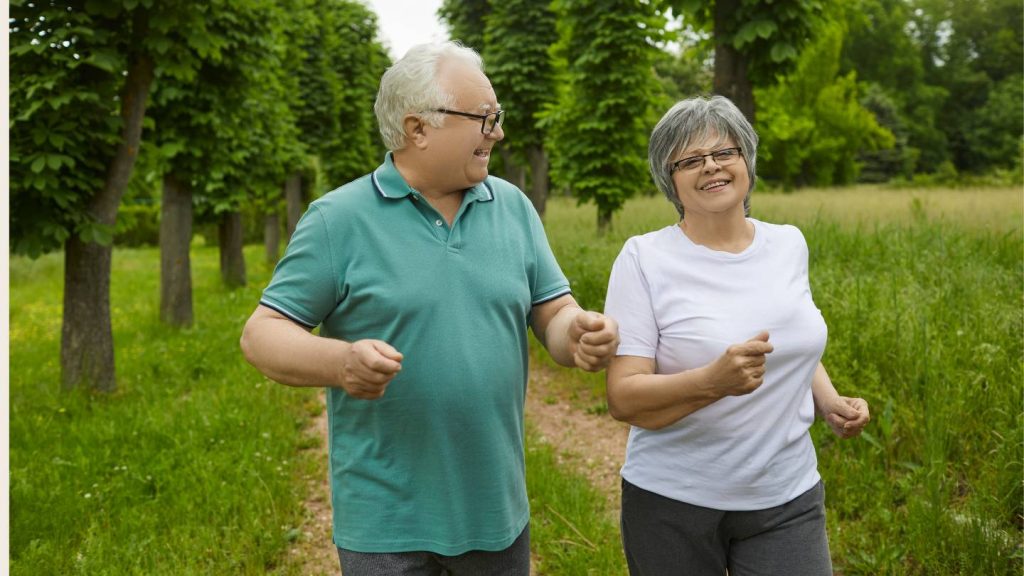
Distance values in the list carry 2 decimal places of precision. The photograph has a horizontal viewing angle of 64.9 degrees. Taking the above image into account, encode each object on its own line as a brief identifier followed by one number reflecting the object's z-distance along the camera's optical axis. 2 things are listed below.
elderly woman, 2.07
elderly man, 1.95
